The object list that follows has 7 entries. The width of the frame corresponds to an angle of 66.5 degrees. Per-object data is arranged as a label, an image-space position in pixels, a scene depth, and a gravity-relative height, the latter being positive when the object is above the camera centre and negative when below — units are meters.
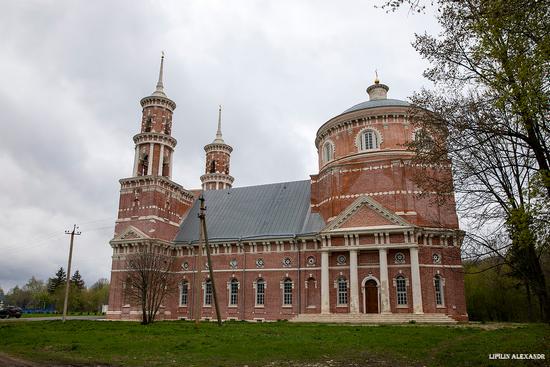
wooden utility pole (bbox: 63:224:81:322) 35.77 +1.89
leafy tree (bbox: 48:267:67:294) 85.04 +2.36
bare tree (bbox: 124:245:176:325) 32.47 +0.90
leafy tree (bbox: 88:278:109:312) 86.81 -1.43
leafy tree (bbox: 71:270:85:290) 87.38 +2.62
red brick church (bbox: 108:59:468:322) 33.25 +5.16
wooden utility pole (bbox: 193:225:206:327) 27.25 +0.63
